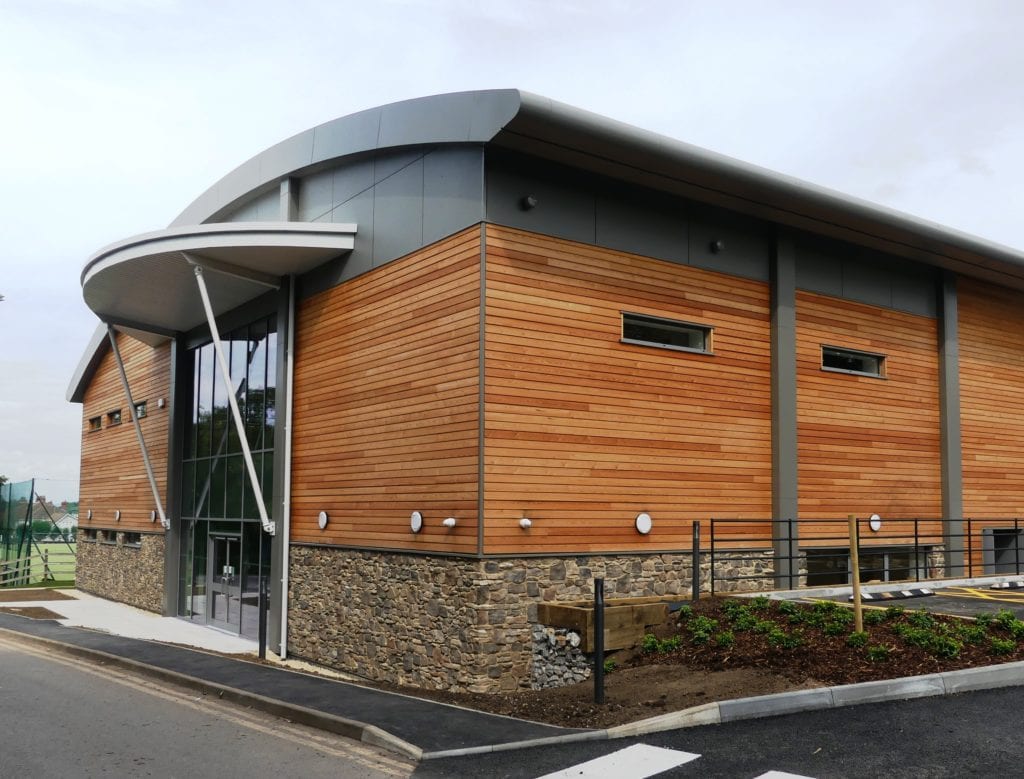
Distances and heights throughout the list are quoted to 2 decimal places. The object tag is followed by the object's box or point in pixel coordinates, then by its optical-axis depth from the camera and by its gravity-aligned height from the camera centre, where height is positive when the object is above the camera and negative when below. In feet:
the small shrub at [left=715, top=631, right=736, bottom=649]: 35.14 -5.67
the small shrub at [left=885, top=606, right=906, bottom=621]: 37.29 -4.89
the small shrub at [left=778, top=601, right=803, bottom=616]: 38.09 -4.91
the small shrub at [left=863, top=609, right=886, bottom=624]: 36.50 -4.99
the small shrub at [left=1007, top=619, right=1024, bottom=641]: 33.78 -5.02
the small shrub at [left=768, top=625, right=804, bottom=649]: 33.55 -5.41
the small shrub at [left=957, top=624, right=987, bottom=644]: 32.86 -5.06
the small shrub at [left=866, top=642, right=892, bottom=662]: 31.14 -5.42
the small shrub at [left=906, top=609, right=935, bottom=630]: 35.14 -4.92
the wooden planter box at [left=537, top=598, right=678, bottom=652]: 37.83 -5.43
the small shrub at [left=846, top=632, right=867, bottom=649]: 32.73 -5.22
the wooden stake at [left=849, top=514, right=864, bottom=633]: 33.55 -3.31
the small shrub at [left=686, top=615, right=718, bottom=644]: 36.70 -5.57
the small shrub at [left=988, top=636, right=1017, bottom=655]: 31.55 -5.23
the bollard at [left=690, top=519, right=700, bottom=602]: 42.04 -3.67
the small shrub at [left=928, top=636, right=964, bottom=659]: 31.01 -5.21
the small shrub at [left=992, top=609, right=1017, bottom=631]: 34.71 -4.77
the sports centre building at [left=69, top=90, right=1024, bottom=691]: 41.29 +6.11
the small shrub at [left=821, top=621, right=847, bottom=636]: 34.68 -5.16
